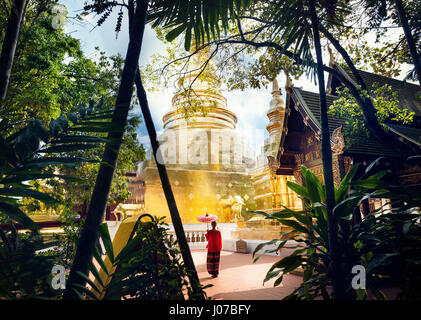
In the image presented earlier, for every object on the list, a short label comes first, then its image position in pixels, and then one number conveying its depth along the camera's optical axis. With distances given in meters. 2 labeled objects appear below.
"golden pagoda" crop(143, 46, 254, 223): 17.05
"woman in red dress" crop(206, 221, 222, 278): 6.59
